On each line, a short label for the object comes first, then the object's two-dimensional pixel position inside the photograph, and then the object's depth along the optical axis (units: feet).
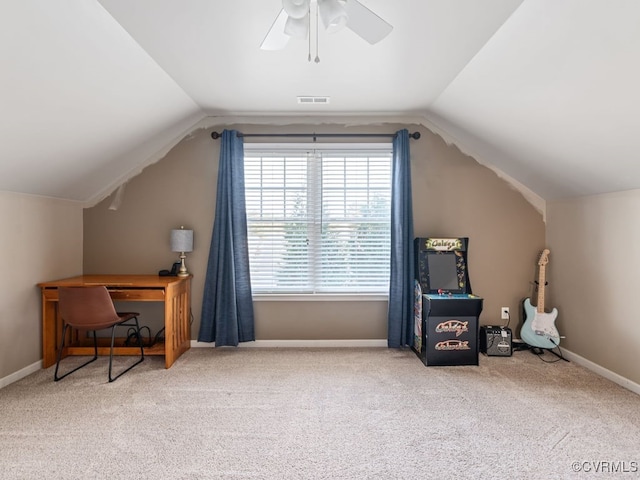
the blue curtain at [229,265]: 12.30
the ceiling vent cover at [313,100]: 11.23
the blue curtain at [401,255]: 12.28
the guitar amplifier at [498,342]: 11.83
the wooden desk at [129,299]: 10.69
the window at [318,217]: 12.90
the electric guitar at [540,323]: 11.66
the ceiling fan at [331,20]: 5.43
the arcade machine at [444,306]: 11.01
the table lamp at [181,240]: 11.98
